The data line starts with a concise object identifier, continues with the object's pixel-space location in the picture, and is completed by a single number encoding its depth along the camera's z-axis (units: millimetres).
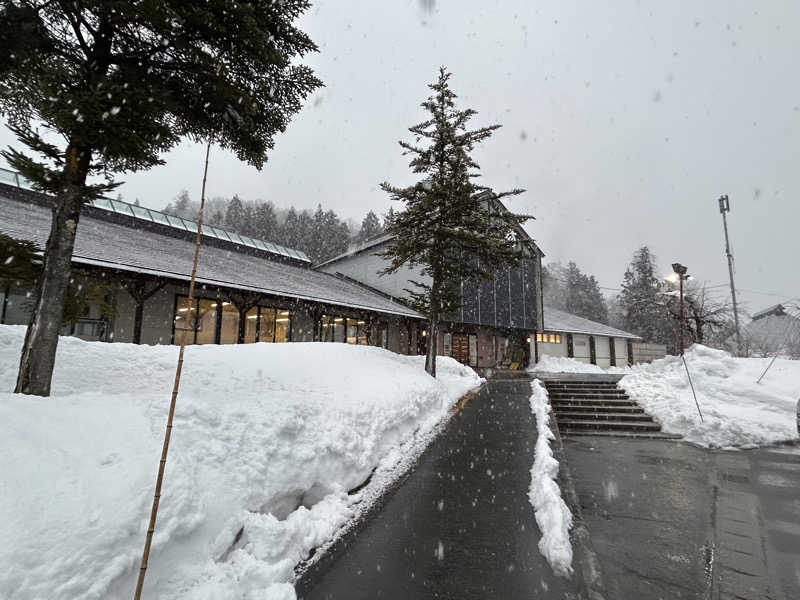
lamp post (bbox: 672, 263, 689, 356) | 18484
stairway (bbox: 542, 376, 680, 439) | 10447
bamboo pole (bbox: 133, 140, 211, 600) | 2225
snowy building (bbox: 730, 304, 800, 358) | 17938
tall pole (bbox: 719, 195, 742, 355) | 23666
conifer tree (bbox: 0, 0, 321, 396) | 4035
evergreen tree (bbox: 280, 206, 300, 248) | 50844
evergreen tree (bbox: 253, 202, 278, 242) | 50300
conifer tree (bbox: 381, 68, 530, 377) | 14047
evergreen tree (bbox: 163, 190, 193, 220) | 72706
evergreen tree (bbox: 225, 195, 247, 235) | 51781
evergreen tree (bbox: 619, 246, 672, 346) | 42531
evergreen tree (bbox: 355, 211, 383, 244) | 58088
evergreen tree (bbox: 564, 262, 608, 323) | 55812
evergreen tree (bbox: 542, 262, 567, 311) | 74312
